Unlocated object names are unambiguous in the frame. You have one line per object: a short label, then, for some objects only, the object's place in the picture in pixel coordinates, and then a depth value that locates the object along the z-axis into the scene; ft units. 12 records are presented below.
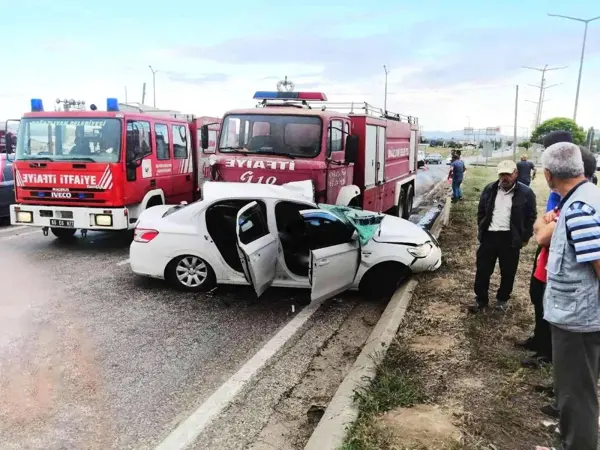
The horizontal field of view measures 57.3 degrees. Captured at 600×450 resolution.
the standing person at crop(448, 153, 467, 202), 57.06
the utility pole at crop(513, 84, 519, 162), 111.65
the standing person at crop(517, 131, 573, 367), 14.21
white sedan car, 21.20
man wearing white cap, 18.24
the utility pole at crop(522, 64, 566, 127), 130.21
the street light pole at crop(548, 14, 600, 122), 93.72
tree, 201.98
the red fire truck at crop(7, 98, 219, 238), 29.66
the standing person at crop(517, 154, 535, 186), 43.80
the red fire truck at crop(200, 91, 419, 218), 27.66
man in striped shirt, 9.16
